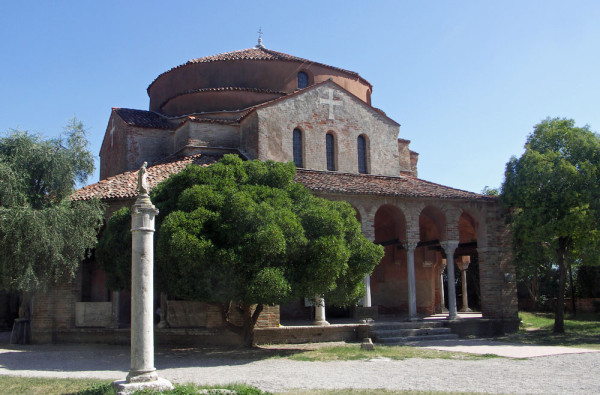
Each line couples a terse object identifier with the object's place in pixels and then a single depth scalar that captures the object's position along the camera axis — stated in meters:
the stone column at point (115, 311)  16.19
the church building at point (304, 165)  16.73
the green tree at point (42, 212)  13.84
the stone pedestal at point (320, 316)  16.61
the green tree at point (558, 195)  16.92
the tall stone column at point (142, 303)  7.81
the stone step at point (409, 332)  16.69
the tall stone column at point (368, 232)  17.58
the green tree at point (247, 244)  12.12
